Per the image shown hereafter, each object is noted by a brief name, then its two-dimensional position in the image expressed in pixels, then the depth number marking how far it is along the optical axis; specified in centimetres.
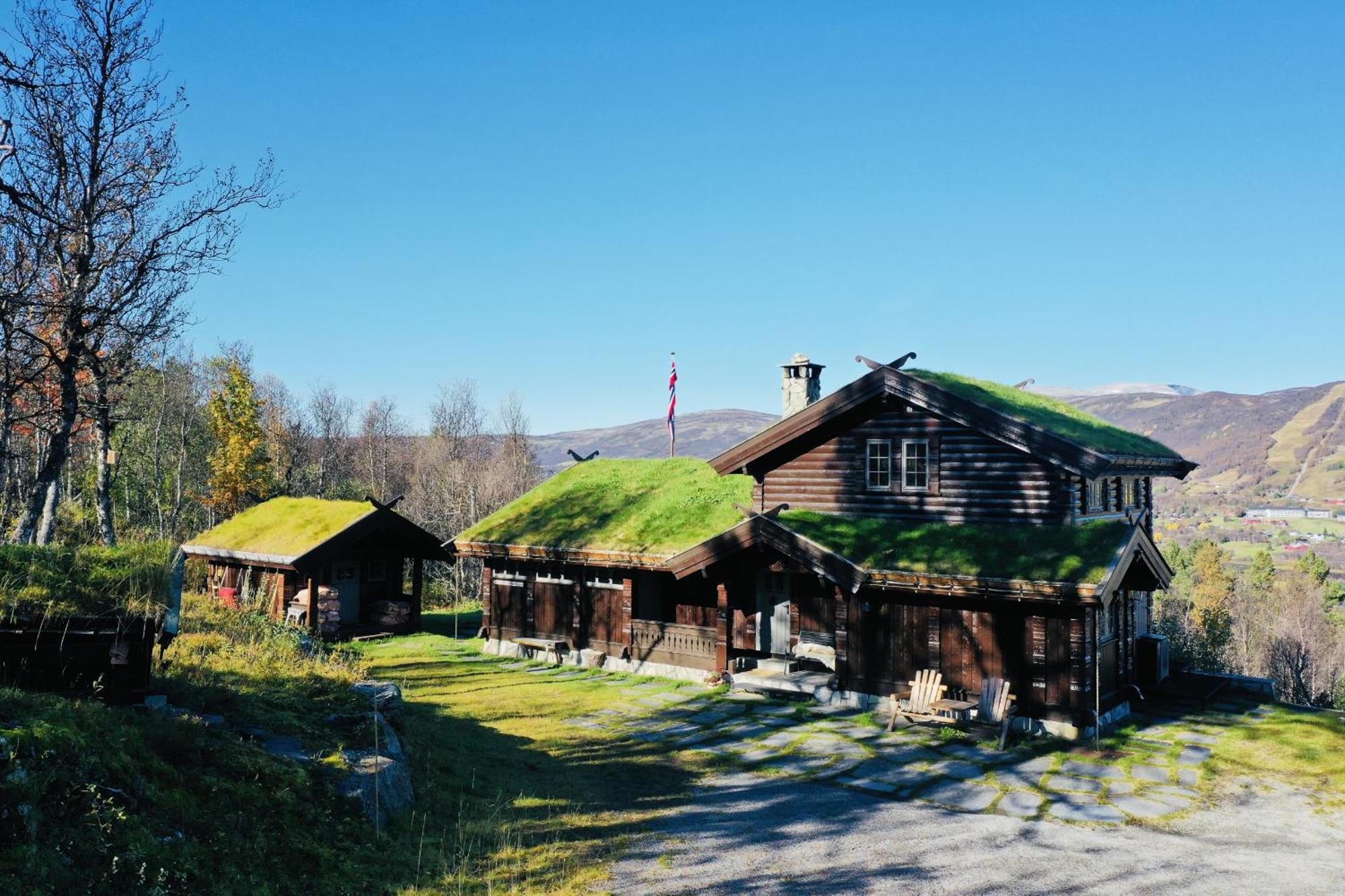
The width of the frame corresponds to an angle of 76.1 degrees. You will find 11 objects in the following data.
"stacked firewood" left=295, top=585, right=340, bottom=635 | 2652
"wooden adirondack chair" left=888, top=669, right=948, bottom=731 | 1717
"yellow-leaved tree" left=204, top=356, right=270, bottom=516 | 4900
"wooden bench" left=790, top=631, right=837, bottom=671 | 2005
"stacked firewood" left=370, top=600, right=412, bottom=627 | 2831
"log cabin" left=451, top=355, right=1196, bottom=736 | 1698
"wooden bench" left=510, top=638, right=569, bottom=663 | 2395
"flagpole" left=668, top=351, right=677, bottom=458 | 2947
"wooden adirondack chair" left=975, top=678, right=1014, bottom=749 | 1630
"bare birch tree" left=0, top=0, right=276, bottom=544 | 1694
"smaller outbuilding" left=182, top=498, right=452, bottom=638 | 2611
